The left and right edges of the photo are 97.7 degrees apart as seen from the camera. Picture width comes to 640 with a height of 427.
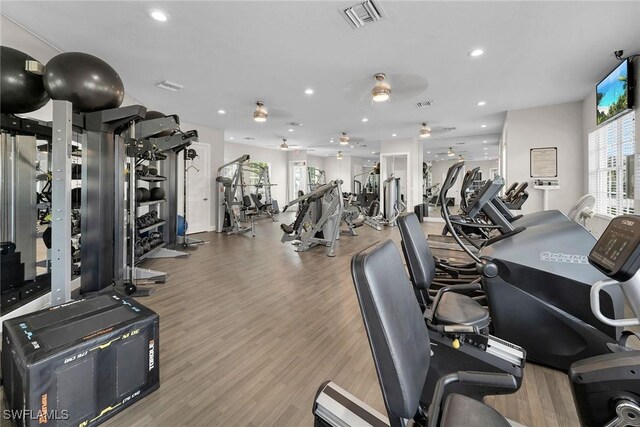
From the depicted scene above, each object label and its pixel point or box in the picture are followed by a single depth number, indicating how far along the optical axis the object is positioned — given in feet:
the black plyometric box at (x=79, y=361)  3.96
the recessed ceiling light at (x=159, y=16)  8.57
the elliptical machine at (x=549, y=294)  5.48
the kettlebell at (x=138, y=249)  12.47
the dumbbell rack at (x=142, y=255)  10.24
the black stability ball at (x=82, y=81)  7.34
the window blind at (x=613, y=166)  11.62
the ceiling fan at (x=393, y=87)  13.71
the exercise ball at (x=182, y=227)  18.86
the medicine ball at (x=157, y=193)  14.25
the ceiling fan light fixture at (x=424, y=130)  23.87
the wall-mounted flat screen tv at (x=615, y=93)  11.15
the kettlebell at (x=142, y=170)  12.42
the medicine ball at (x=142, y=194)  12.77
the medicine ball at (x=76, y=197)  10.50
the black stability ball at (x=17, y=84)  6.89
